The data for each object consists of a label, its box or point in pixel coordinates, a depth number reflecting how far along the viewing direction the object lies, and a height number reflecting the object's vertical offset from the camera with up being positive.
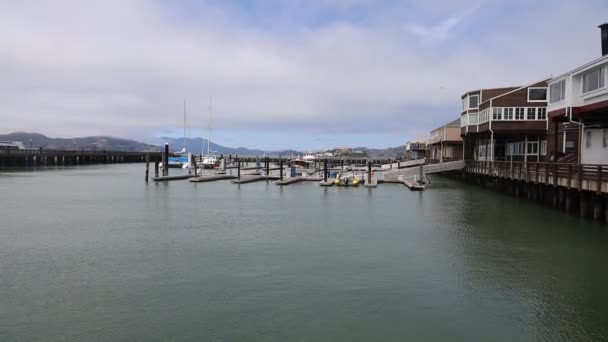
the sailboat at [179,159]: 115.09 -0.93
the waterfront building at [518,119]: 44.62 +4.10
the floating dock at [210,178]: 60.15 -2.89
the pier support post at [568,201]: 27.29 -2.31
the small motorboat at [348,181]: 53.58 -2.66
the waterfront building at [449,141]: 70.56 +2.99
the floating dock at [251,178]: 58.49 -2.84
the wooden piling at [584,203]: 25.52 -2.23
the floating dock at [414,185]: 47.47 -2.70
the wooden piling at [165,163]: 63.30 -0.98
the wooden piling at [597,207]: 24.08 -2.35
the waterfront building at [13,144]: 148.73 +3.11
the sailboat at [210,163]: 96.81 -1.36
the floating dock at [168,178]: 59.61 -2.92
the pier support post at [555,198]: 29.97 -2.38
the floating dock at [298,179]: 56.53 -2.79
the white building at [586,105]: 26.55 +3.50
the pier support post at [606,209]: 23.70 -2.36
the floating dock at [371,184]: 51.83 -2.81
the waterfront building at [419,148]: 115.38 +2.99
